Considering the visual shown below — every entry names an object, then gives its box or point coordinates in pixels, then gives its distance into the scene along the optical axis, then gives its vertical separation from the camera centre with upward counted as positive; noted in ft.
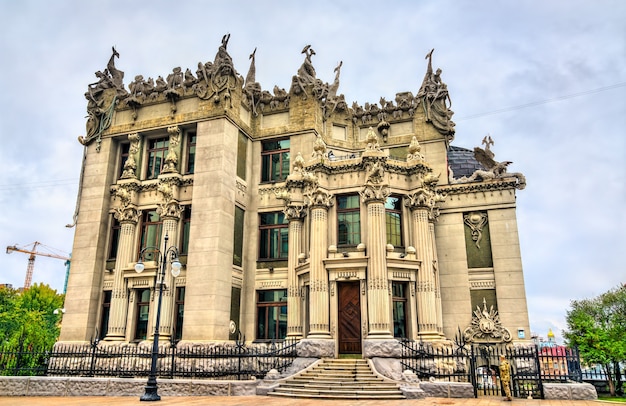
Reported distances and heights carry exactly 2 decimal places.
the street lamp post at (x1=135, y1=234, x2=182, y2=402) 58.85 -5.12
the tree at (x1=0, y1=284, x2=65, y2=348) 161.24 +9.88
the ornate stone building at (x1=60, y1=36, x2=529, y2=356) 82.38 +21.53
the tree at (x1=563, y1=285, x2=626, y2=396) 110.32 +0.69
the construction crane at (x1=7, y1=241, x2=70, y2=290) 547.49 +75.84
